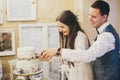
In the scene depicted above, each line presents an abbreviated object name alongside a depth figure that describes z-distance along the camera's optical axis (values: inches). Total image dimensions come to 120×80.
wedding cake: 80.6
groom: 54.7
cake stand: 82.2
